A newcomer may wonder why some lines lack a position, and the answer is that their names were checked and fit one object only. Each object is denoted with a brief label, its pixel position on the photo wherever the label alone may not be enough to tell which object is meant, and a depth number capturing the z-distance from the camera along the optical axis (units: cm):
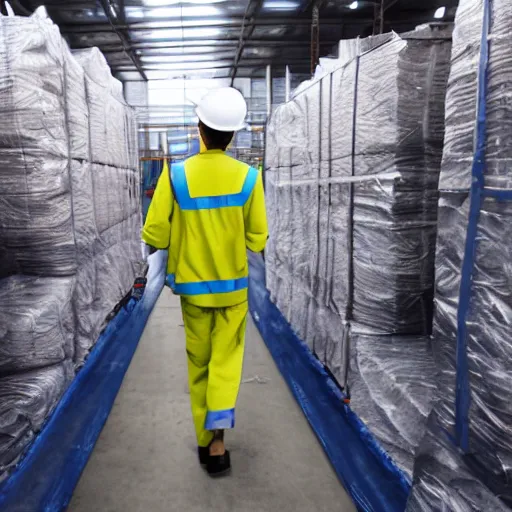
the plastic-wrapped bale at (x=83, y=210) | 307
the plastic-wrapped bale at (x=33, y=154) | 255
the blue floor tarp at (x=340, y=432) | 196
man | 215
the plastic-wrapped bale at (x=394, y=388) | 202
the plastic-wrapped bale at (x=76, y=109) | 303
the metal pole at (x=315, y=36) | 780
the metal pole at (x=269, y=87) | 1231
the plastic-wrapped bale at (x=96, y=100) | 357
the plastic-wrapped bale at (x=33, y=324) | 250
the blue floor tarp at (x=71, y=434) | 195
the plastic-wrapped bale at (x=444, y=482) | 135
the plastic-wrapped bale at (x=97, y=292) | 311
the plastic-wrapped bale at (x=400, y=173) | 220
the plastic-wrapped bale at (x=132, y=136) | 519
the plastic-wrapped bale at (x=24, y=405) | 212
